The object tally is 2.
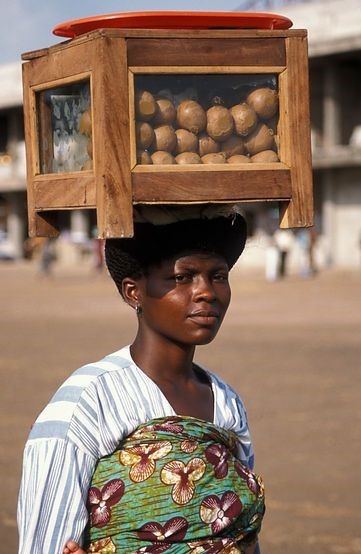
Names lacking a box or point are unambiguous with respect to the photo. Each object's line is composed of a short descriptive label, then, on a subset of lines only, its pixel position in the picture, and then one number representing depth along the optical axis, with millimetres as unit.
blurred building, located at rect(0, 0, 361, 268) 31328
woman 2338
